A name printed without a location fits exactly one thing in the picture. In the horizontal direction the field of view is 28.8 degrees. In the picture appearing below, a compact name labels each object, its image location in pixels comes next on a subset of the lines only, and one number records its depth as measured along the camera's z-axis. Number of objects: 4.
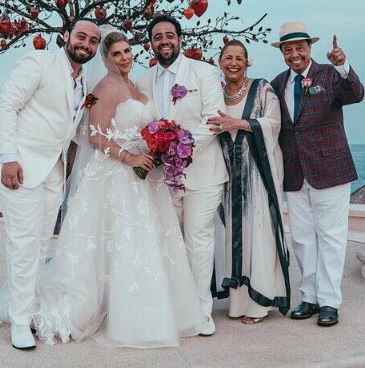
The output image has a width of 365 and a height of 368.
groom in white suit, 4.80
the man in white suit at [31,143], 4.48
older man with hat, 4.99
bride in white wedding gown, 4.64
